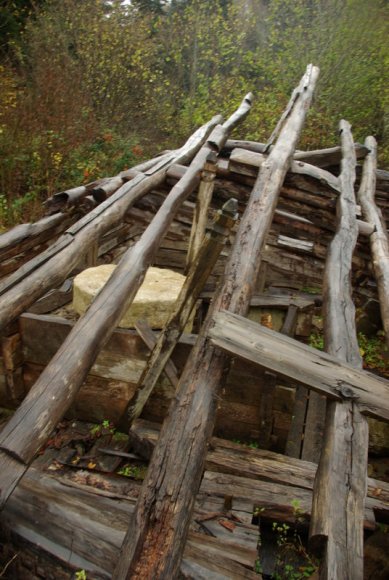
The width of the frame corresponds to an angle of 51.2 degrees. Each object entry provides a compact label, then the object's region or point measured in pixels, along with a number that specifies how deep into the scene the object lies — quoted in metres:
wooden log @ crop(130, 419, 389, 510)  3.24
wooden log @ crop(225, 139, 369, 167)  6.09
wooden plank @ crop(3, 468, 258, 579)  1.68
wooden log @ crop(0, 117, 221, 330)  2.59
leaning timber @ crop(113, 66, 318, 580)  1.46
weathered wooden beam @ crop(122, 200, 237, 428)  3.25
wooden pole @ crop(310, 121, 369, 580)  1.42
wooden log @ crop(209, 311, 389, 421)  1.86
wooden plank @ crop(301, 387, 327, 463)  3.83
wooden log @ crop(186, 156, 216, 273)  4.48
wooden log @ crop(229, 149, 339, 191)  4.86
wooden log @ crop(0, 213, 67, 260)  3.47
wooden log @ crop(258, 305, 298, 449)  3.52
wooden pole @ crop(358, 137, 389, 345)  3.10
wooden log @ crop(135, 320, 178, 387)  3.56
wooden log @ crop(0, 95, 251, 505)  1.62
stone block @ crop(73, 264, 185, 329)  4.04
